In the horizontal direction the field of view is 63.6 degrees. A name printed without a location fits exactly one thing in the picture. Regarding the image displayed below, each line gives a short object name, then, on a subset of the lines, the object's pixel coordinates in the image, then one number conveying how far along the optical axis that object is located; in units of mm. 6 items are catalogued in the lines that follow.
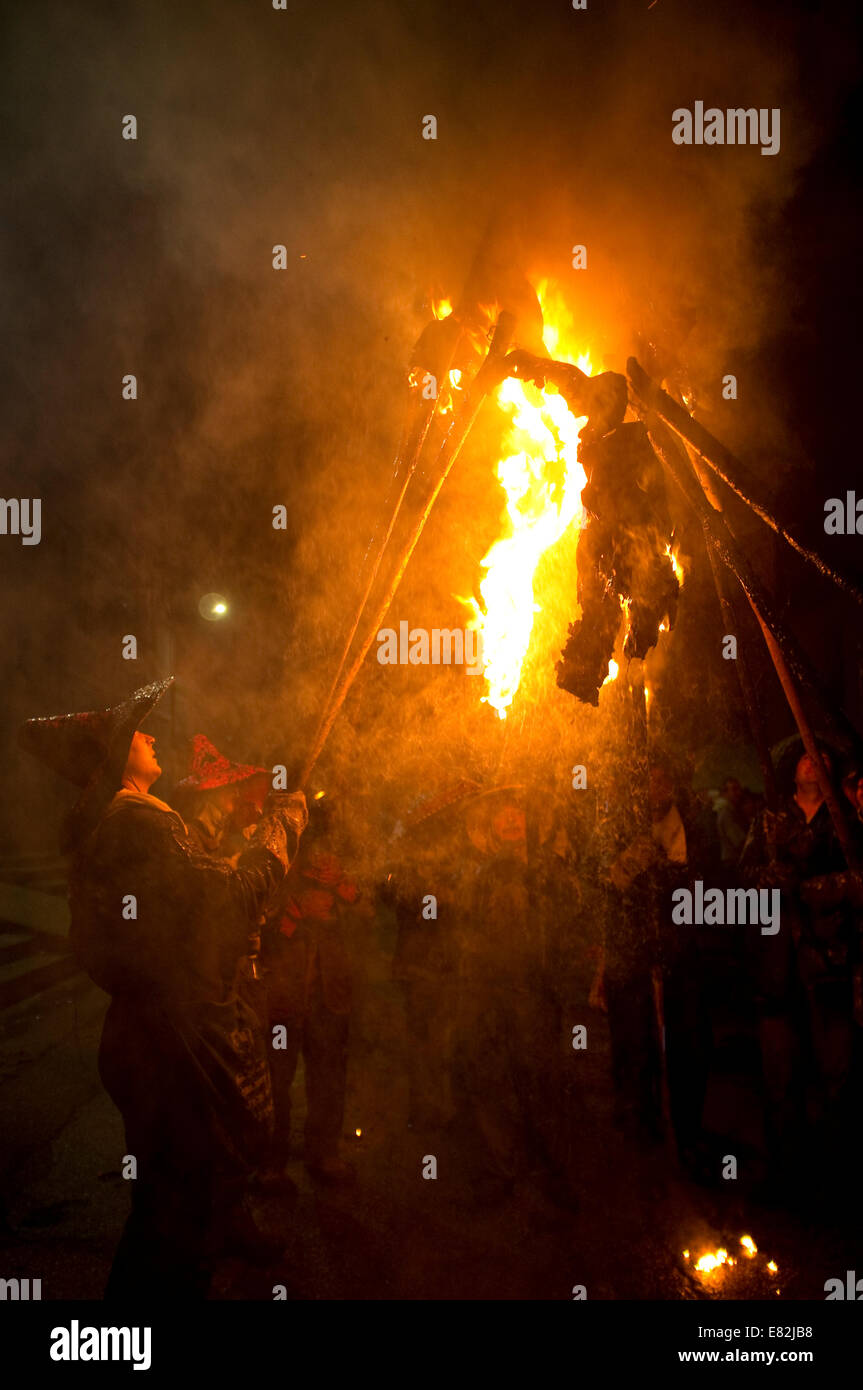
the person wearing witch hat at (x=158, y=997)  2773
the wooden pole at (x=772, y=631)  2572
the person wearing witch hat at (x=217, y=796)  4621
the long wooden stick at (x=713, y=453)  2573
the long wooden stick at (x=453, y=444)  3209
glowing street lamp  11219
